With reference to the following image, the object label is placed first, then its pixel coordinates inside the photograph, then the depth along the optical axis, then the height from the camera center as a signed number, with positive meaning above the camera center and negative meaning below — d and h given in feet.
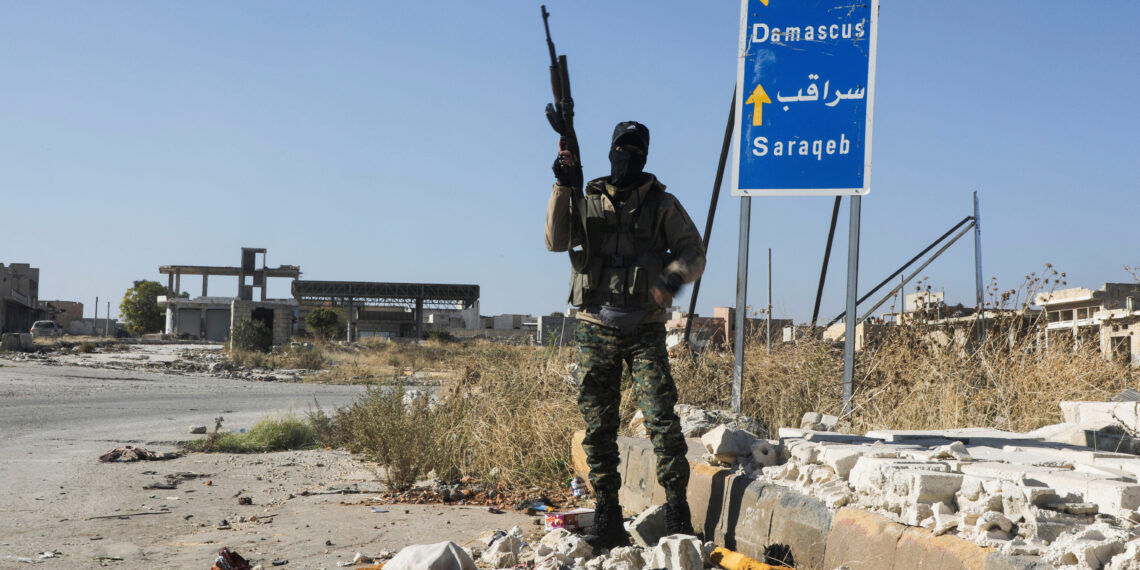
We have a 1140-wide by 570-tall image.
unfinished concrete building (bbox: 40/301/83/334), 274.95 +5.99
